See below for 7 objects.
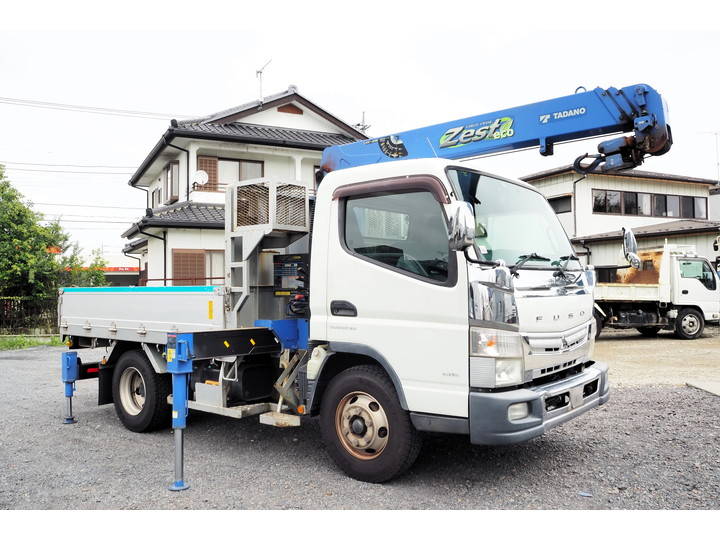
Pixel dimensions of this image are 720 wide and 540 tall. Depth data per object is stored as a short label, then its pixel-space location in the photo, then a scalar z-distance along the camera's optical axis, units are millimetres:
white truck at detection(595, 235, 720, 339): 16719
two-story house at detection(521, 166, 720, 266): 22375
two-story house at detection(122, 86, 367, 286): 17750
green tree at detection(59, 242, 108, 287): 22969
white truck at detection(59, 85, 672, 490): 4328
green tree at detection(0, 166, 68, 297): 20969
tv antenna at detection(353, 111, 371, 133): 23888
